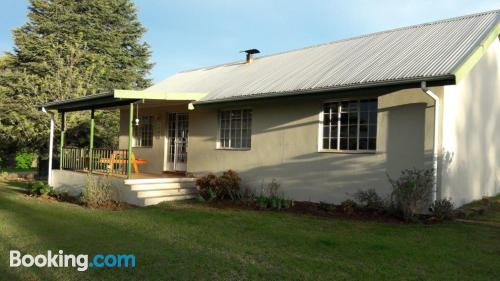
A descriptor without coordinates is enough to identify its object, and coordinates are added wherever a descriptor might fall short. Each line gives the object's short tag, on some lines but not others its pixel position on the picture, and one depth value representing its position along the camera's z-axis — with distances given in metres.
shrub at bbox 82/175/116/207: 10.96
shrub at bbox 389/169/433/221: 8.56
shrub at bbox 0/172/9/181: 19.30
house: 9.15
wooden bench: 12.79
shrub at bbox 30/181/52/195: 13.36
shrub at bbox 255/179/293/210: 10.44
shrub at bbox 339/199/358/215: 9.43
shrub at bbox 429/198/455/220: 8.59
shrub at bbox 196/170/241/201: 11.63
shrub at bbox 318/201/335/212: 9.83
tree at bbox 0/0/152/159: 21.36
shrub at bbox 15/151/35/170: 27.39
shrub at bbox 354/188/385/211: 9.29
